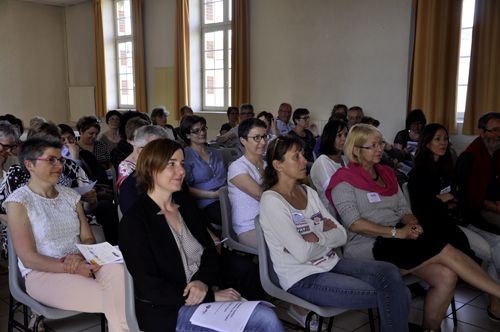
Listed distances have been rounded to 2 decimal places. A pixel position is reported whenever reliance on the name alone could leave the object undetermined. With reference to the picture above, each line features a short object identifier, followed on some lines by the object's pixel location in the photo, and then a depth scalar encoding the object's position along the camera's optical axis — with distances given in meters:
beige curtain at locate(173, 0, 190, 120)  8.92
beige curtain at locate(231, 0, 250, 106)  7.96
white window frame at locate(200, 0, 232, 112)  8.71
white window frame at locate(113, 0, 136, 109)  10.55
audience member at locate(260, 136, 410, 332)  2.00
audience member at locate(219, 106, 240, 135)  7.36
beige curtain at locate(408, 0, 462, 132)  5.87
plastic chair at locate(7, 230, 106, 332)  2.00
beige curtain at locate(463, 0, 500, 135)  5.53
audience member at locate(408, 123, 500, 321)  2.76
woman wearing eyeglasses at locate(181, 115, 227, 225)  3.28
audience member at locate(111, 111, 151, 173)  3.91
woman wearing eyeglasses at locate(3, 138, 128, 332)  1.94
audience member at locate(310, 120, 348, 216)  3.01
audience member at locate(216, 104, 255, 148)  5.85
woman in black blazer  1.70
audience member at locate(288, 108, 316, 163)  5.75
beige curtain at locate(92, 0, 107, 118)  10.66
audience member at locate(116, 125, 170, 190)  2.90
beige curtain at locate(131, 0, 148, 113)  9.73
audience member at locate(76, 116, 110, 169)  4.40
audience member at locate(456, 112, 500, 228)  3.15
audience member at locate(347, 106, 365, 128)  6.10
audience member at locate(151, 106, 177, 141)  6.32
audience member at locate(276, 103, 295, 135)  6.68
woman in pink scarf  2.33
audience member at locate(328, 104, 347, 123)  5.67
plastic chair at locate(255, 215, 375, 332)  2.02
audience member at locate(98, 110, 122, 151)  5.21
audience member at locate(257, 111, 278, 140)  5.69
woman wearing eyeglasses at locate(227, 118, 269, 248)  2.74
